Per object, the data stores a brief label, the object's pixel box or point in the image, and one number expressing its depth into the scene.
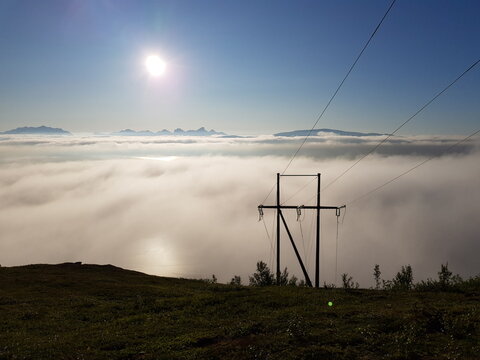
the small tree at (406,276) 70.49
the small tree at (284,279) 62.88
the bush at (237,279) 94.04
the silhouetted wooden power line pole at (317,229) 37.43
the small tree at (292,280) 68.25
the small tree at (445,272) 61.50
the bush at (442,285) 31.78
